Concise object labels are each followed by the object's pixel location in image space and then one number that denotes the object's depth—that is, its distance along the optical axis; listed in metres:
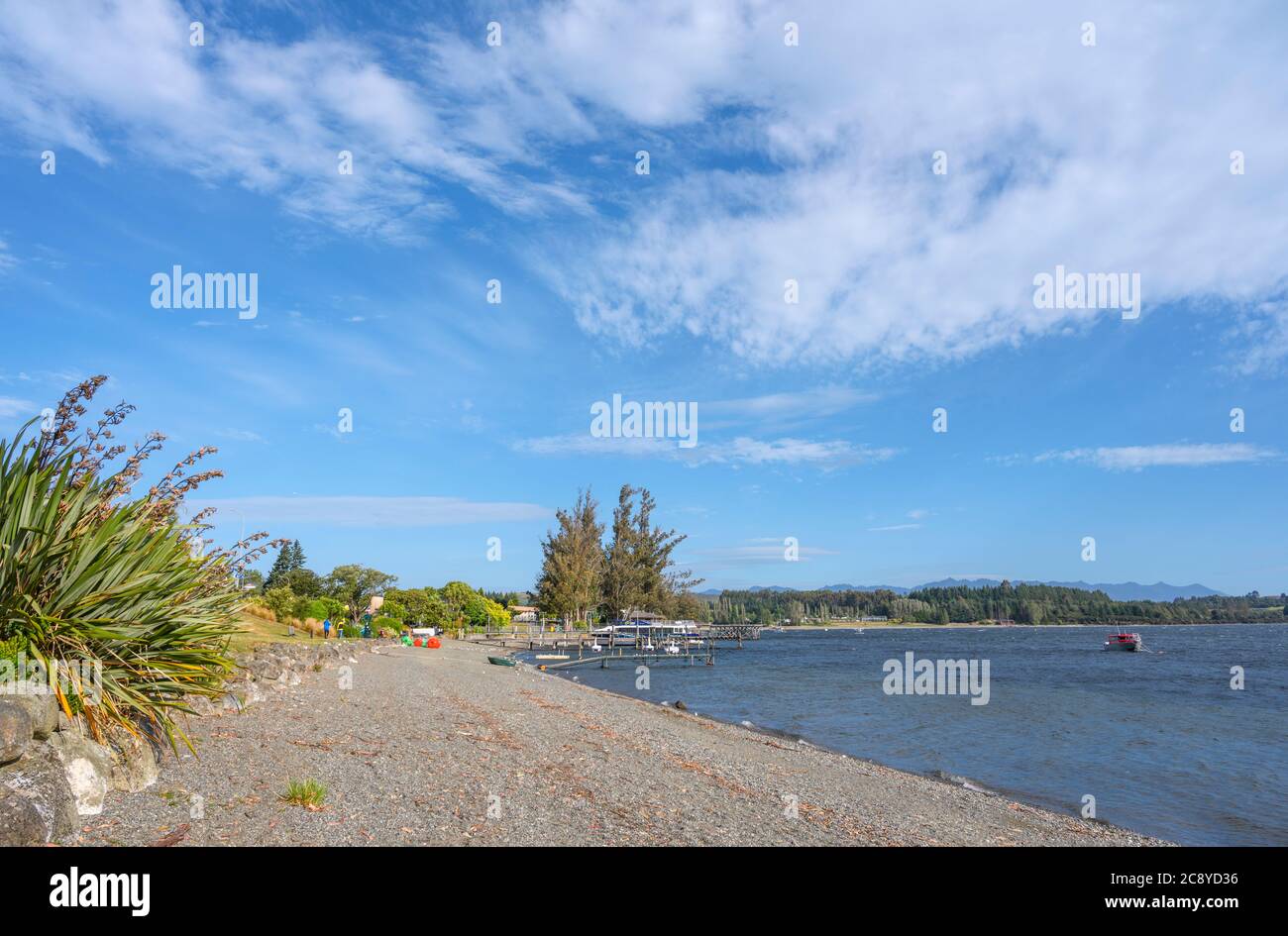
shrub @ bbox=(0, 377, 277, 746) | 6.70
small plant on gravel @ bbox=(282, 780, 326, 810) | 7.14
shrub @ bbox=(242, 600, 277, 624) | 31.57
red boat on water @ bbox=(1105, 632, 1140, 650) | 85.25
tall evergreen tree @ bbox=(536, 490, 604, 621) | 70.44
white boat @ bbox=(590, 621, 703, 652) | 65.94
